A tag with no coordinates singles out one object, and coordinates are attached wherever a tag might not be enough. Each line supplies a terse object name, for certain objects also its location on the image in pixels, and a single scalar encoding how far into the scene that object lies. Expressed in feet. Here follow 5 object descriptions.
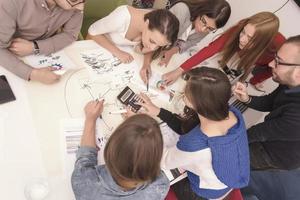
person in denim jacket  3.09
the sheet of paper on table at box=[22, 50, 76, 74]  4.63
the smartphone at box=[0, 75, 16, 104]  4.02
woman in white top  4.80
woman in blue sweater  3.96
